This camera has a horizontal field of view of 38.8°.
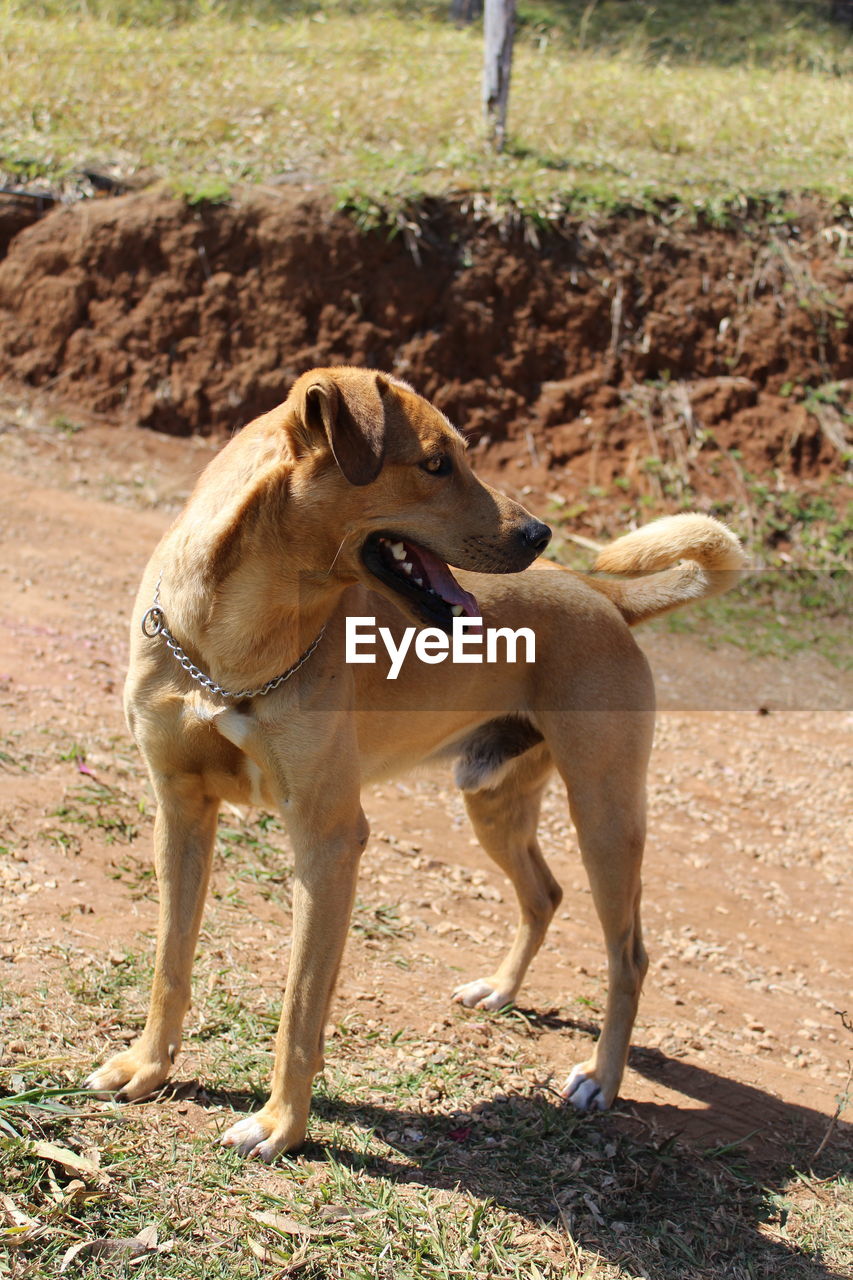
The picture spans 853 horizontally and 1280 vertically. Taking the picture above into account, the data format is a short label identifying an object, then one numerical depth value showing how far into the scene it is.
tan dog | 3.05
